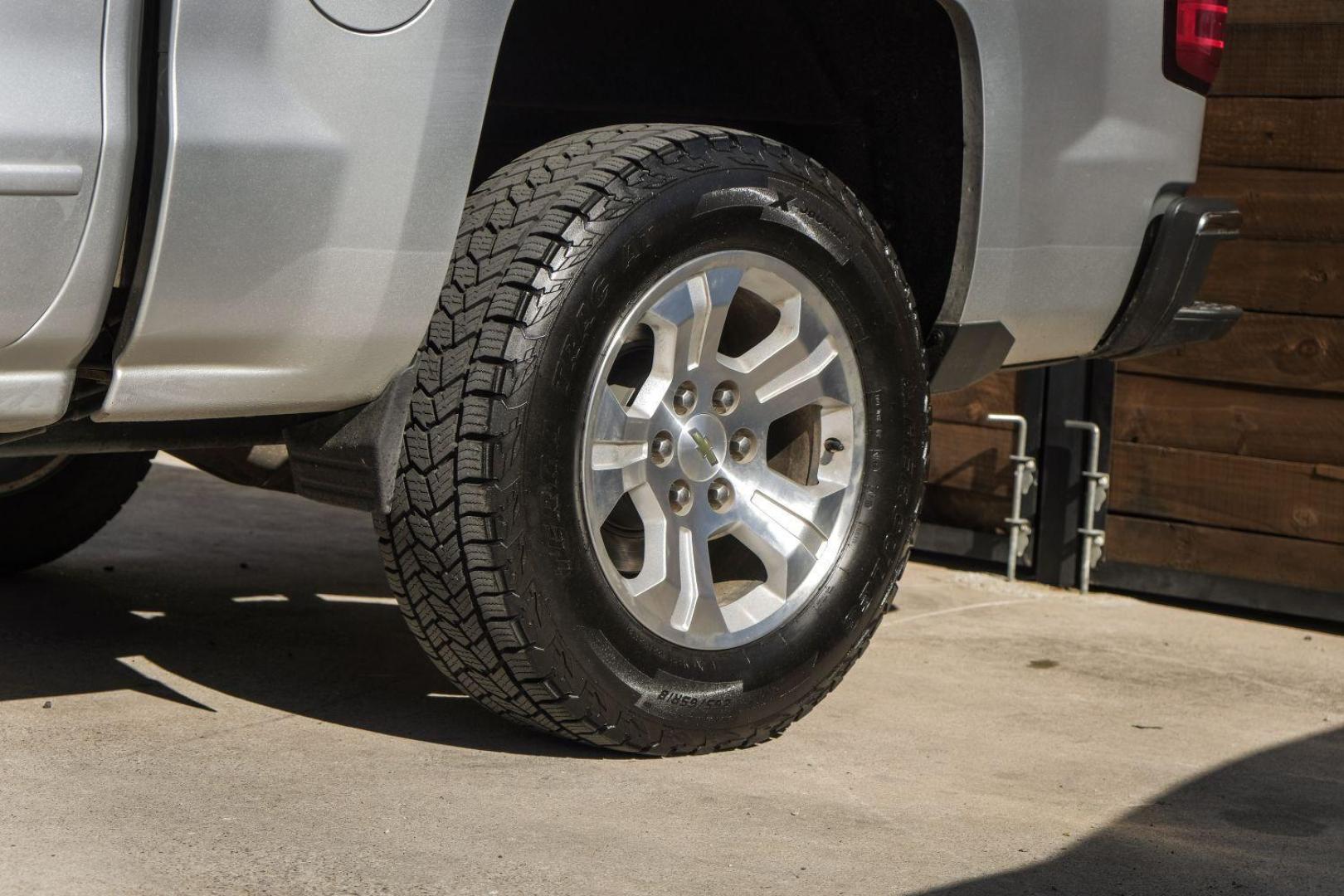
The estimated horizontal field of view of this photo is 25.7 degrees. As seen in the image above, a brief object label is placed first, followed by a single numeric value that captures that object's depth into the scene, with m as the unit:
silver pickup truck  3.98
